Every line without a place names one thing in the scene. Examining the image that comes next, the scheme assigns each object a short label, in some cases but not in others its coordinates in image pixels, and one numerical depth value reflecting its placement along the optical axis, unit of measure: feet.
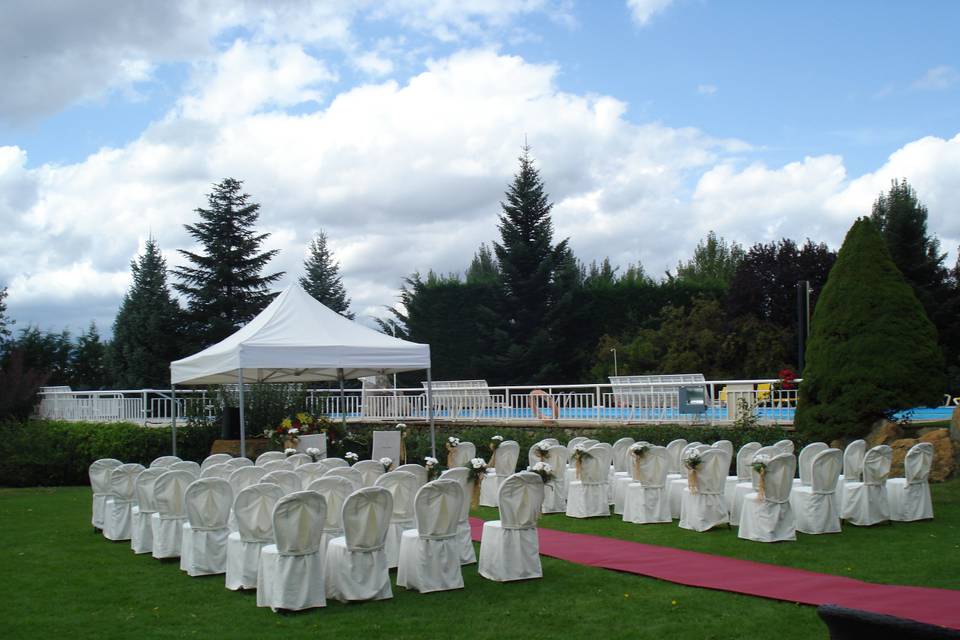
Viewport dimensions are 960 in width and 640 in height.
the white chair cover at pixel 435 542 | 26.84
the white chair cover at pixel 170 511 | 32.65
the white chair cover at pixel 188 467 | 34.20
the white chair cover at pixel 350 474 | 32.07
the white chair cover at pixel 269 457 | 40.91
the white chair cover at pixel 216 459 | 39.69
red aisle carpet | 23.22
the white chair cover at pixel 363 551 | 25.49
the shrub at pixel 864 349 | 48.91
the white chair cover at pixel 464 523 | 30.45
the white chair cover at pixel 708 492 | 36.88
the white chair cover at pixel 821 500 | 35.40
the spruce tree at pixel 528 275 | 120.06
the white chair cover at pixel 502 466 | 45.60
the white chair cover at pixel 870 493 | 37.32
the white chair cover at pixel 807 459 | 37.40
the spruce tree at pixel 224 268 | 127.03
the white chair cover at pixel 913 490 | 37.70
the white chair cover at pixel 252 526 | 27.17
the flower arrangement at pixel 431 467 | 33.10
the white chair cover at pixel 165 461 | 39.29
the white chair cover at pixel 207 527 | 29.91
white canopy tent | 47.83
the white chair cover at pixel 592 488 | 41.52
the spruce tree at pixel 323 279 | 149.28
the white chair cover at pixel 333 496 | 28.78
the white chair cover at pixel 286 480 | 31.60
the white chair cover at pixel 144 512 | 34.53
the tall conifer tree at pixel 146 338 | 126.52
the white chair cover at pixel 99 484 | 39.58
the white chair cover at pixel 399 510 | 29.58
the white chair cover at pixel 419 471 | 32.99
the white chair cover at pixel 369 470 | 33.53
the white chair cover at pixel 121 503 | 37.70
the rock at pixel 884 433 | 48.60
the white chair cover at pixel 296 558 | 24.52
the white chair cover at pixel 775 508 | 33.78
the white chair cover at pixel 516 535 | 28.09
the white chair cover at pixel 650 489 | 39.11
